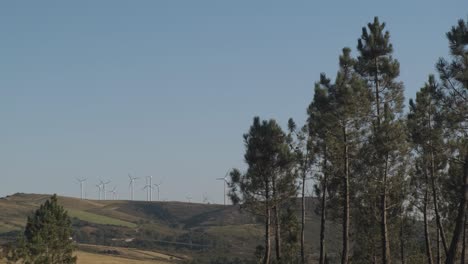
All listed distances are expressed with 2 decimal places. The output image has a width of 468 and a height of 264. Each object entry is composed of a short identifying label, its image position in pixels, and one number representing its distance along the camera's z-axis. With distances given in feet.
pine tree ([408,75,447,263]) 151.64
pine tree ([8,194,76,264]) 270.67
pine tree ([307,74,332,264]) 165.37
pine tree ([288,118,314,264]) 195.93
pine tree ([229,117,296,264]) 198.70
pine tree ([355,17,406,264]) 150.71
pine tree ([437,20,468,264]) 123.95
